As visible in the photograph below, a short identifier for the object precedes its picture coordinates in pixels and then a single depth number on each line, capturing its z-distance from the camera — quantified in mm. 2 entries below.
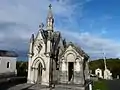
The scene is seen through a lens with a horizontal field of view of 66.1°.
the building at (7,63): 22356
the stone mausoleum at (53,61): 14758
